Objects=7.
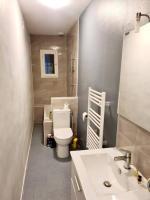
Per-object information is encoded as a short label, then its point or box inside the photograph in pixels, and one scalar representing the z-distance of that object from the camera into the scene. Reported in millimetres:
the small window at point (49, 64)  4480
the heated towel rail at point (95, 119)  1779
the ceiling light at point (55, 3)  2229
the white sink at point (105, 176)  973
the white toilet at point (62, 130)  2897
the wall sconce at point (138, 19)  1098
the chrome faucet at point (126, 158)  1224
